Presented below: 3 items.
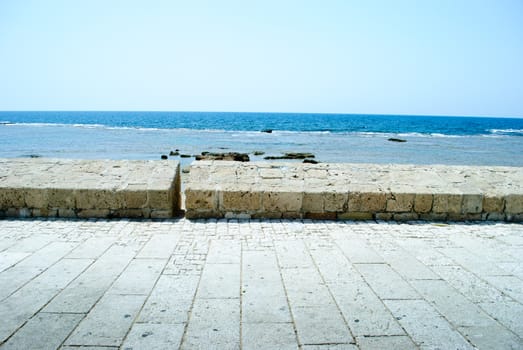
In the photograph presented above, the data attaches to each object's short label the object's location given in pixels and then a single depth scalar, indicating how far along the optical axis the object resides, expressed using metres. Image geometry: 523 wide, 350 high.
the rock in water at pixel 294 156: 23.65
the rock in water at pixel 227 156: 20.47
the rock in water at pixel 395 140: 36.49
